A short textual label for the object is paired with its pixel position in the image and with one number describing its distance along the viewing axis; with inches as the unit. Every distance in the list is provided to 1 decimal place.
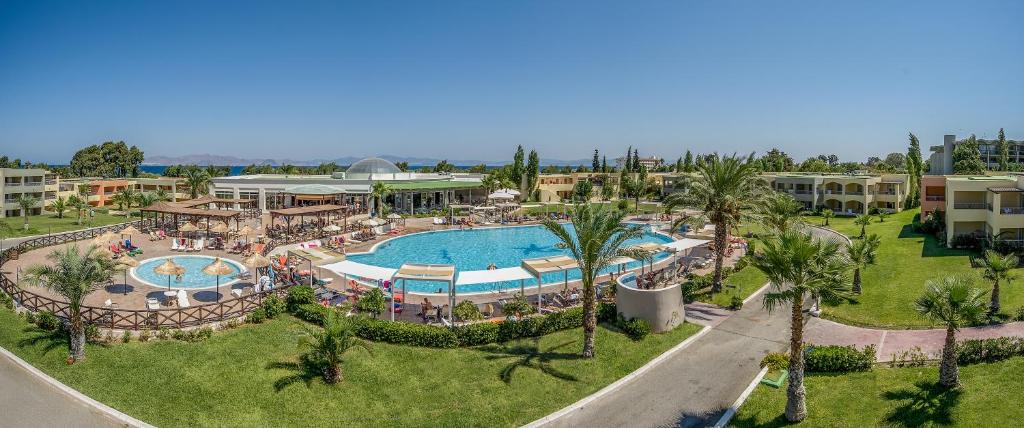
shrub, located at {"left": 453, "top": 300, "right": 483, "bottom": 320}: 824.9
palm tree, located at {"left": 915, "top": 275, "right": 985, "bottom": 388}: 563.5
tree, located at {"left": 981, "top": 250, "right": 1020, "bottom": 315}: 778.2
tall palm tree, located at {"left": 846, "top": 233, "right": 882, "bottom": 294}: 907.7
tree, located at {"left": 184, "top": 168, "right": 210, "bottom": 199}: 2380.7
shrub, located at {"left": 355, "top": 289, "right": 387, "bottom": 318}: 817.5
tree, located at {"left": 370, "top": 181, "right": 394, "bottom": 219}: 2160.4
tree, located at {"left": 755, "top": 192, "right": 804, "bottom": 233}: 1053.2
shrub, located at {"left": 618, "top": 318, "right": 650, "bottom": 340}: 786.8
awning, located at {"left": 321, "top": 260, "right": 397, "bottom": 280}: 882.1
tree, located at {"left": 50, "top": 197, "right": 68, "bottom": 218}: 2012.8
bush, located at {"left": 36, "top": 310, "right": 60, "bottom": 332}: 735.7
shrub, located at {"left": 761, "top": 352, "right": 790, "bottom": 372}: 665.6
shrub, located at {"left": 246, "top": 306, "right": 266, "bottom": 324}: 788.6
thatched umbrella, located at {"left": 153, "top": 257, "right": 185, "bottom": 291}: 916.0
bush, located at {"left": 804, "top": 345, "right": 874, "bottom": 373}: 648.4
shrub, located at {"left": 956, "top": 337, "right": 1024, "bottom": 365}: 627.5
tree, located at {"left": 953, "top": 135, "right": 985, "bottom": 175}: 2305.6
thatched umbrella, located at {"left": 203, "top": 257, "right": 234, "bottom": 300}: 906.1
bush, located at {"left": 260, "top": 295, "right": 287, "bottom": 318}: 810.8
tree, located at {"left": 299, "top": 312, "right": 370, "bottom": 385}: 632.4
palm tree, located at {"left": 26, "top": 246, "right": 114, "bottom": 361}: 666.2
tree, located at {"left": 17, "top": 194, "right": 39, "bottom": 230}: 1750.5
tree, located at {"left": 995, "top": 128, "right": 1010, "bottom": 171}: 2965.1
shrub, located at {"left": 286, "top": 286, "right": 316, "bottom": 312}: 836.0
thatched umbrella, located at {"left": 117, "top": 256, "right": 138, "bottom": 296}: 879.2
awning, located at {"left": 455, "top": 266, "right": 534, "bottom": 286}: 847.1
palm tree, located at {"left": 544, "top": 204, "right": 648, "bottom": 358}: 705.6
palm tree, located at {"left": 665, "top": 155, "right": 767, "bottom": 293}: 1001.5
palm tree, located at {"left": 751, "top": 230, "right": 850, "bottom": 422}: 518.3
